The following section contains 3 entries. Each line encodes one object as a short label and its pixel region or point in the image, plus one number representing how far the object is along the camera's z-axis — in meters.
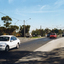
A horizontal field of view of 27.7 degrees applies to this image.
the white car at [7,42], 11.23
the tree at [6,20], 58.60
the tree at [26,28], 76.31
